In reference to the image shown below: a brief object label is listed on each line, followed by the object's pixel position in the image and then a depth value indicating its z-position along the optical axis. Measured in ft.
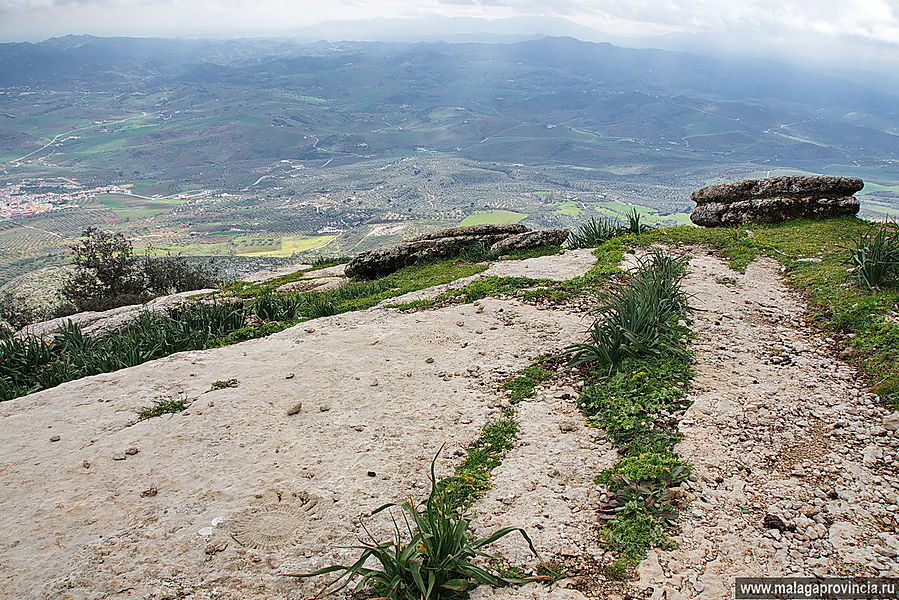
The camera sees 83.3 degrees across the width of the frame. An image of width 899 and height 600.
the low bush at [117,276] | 67.72
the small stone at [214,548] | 13.94
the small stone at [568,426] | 19.20
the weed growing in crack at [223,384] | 24.02
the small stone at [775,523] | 13.50
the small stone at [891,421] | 17.28
